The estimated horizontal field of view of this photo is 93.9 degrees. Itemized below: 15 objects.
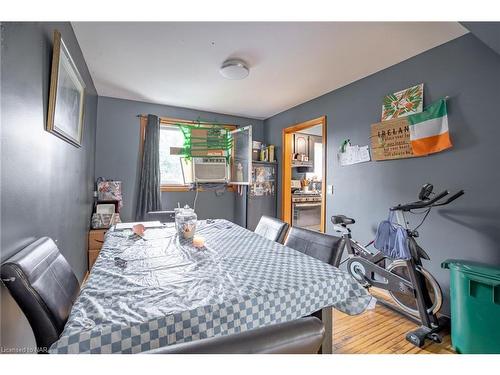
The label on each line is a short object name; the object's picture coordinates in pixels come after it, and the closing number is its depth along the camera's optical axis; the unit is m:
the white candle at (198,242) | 1.52
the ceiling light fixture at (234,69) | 2.33
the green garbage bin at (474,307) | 1.44
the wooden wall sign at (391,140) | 2.28
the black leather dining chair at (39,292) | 0.82
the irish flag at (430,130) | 2.00
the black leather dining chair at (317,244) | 1.43
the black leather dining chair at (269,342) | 0.53
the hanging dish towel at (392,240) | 1.90
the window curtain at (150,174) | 3.50
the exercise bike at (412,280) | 1.84
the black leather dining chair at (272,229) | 1.92
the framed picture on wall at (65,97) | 1.41
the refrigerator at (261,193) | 3.99
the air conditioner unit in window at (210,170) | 3.87
